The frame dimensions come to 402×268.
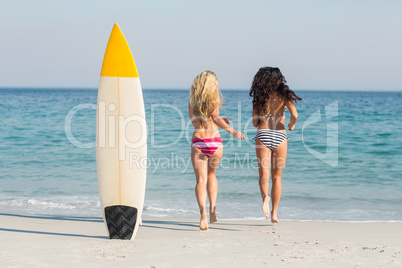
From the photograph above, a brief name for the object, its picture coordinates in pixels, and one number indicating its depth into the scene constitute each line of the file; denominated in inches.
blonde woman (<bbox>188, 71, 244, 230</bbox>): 355.3
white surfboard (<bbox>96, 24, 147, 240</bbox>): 337.4
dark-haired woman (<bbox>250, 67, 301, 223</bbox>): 368.2
